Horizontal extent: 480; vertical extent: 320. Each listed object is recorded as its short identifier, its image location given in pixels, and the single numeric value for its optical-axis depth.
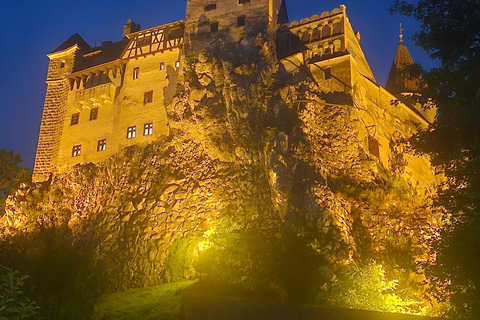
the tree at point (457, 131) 17.23
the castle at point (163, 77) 34.66
